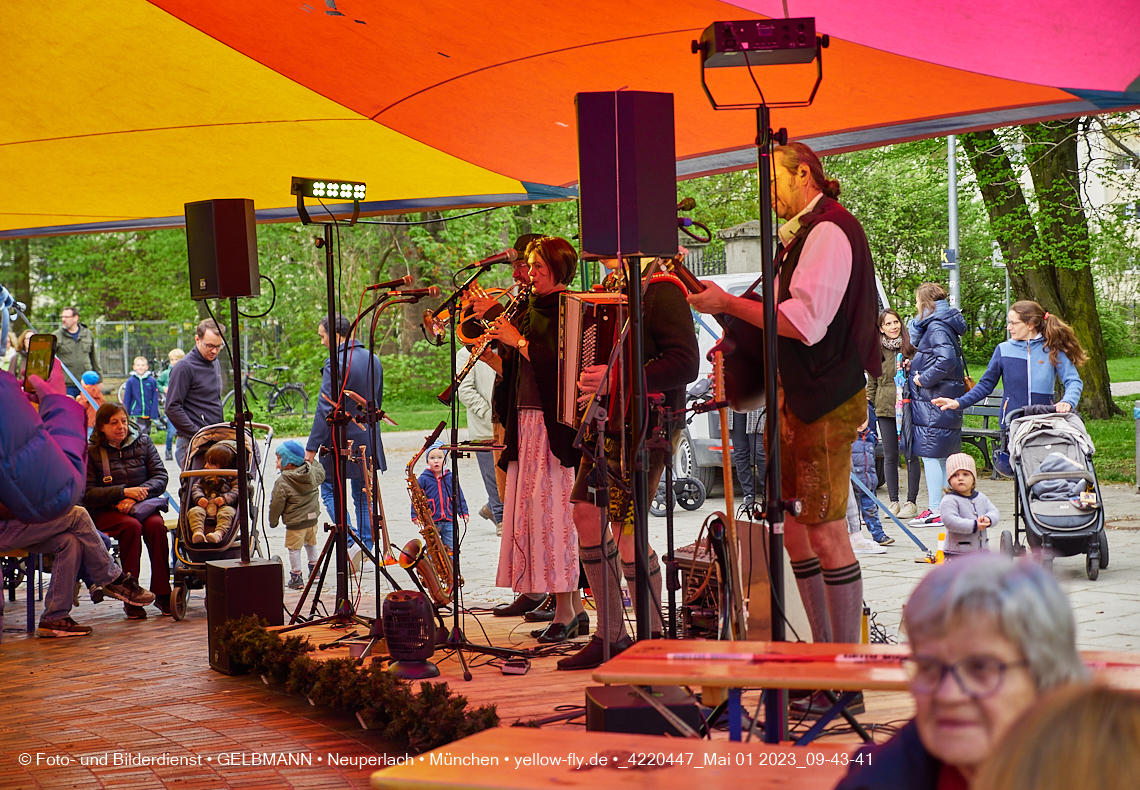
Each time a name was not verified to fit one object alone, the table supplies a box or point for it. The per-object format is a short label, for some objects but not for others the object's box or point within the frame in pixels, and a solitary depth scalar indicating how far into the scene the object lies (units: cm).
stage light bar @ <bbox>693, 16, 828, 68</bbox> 337
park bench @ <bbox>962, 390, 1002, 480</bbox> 1059
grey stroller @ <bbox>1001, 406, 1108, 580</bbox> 636
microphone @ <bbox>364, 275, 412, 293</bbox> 520
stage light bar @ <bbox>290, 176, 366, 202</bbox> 562
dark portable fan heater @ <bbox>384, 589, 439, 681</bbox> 458
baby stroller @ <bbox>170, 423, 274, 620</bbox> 671
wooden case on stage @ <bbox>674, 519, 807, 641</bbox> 436
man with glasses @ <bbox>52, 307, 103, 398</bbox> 1218
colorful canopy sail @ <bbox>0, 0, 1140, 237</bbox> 461
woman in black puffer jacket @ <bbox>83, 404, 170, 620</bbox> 701
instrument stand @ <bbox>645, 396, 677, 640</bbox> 381
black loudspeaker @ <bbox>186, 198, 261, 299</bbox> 570
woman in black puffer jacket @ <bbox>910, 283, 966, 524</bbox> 844
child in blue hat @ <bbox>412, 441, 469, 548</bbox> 713
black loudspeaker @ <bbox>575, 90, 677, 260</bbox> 366
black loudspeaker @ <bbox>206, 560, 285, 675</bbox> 538
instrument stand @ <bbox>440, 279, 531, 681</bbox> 481
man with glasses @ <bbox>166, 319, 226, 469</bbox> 785
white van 999
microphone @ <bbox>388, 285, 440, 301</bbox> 489
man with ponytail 368
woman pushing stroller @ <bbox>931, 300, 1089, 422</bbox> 761
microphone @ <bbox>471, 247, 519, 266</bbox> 471
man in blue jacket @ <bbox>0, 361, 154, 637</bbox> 508
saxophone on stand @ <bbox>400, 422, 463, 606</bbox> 545
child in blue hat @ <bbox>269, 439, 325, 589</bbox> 711
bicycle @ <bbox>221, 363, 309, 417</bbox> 1859
